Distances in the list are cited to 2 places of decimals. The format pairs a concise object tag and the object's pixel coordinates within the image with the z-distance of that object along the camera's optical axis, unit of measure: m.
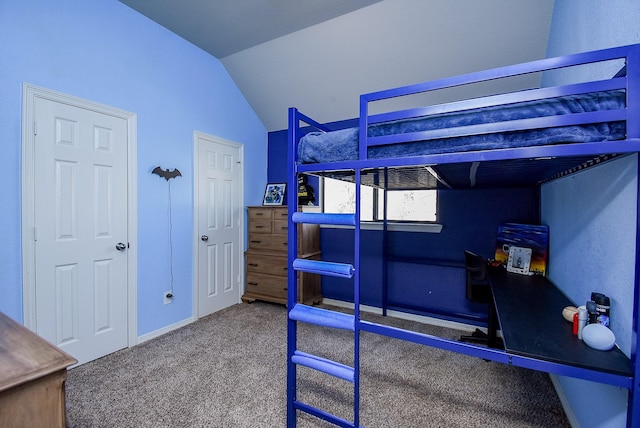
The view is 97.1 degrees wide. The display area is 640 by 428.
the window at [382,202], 3.30
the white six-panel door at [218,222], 3.25
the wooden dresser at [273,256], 3.52
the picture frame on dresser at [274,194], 3.99
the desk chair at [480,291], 2.33
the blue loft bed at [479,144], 0.94
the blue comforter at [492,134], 0.98
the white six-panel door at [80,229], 2.05
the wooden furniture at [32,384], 0.84
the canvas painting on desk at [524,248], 2.38
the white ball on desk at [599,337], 1.09
